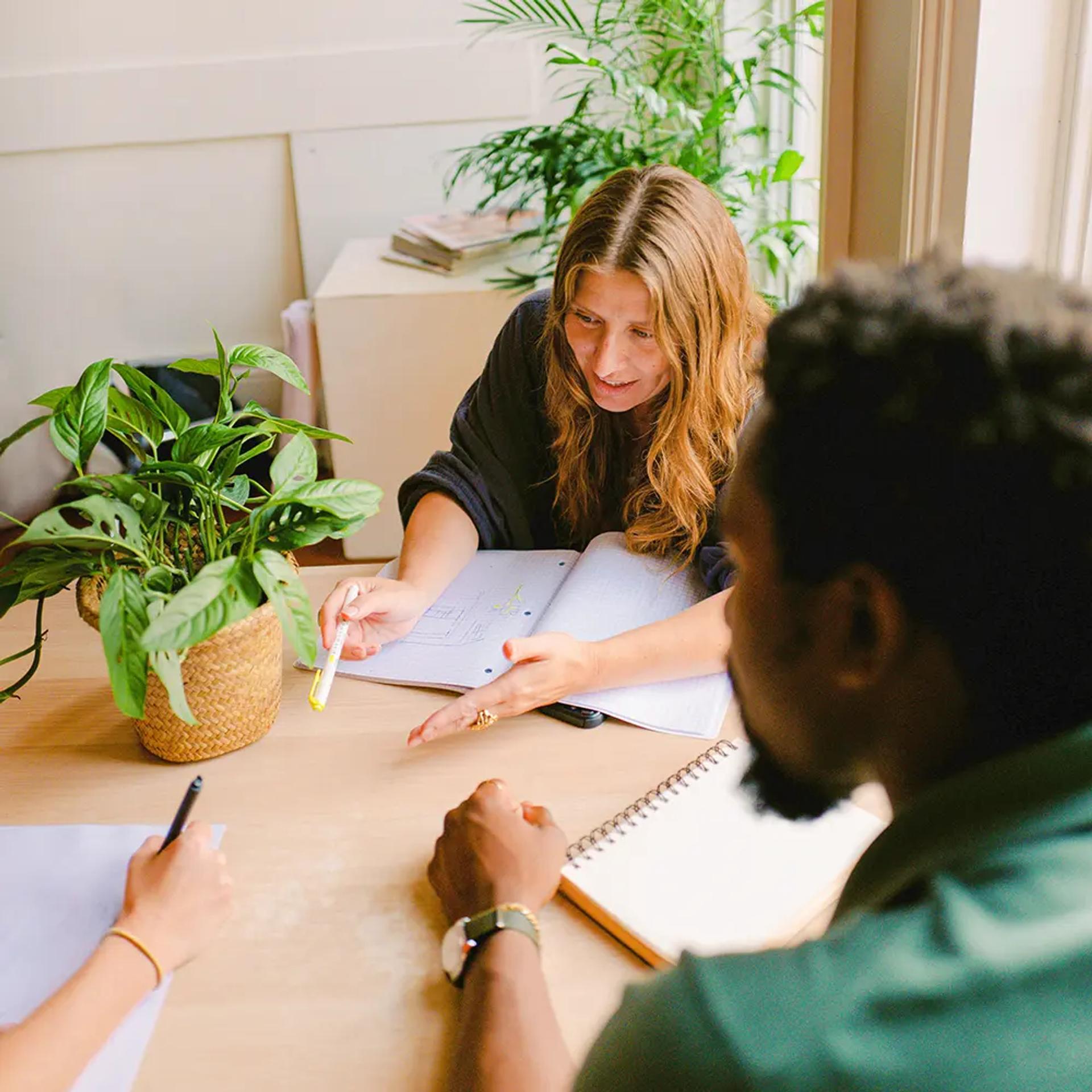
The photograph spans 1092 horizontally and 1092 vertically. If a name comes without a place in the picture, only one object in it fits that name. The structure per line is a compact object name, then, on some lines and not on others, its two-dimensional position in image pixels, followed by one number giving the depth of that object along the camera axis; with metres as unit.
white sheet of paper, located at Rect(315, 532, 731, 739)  1.03
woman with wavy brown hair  1.15
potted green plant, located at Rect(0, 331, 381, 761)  0.81
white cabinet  2.42
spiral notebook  0.76
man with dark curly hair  0.40
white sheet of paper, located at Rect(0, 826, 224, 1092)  0.71
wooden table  0.71
